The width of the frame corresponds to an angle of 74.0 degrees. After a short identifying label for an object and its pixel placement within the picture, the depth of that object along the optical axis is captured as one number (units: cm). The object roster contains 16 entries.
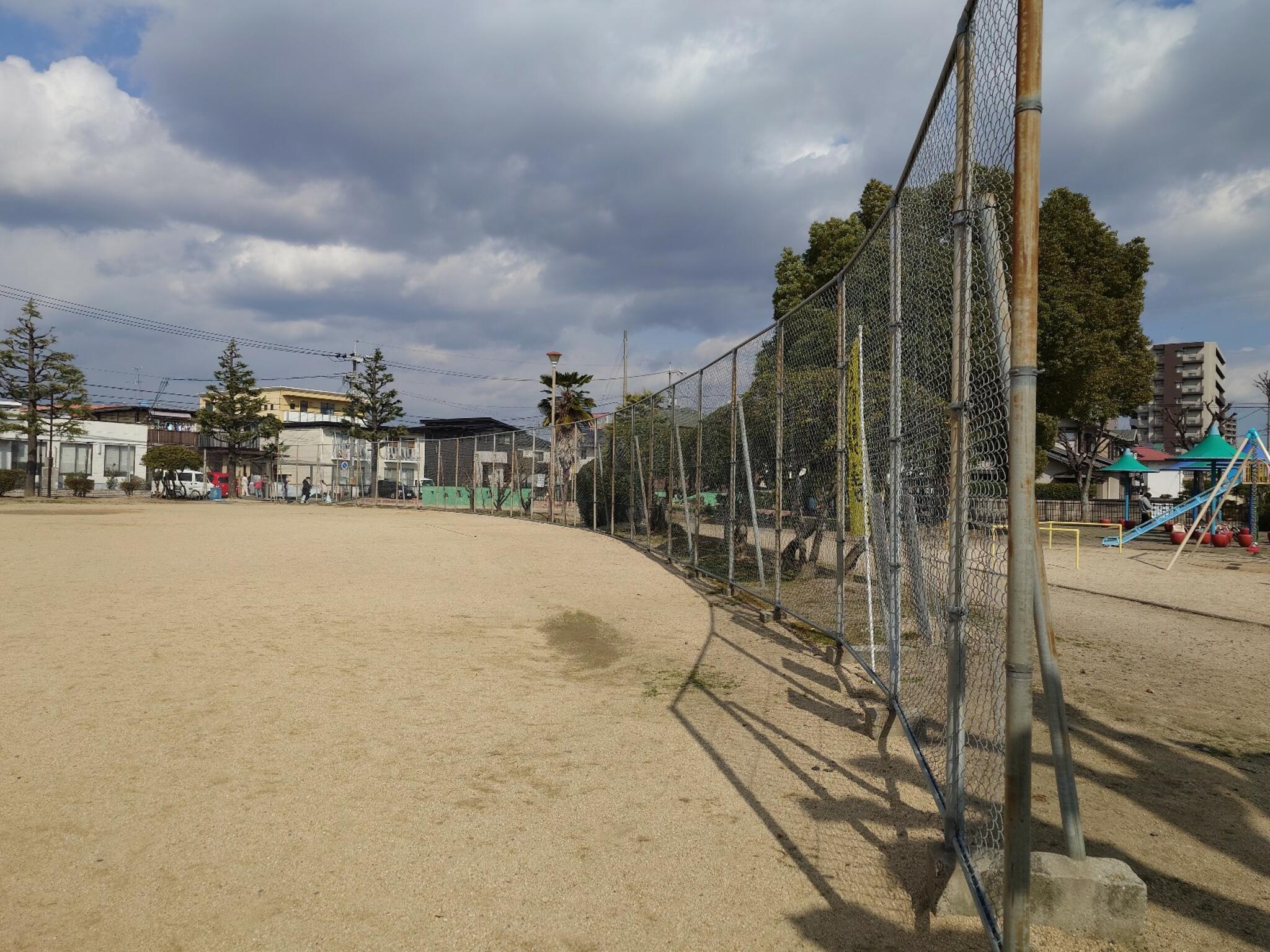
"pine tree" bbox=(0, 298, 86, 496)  3603
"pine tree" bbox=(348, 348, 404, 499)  4103
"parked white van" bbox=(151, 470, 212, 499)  4000
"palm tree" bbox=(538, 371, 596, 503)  4009
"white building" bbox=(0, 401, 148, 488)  4647
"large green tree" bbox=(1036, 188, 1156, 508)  2605
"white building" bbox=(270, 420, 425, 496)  3991
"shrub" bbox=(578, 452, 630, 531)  1770
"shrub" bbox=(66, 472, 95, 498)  3656
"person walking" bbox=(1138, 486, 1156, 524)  2269
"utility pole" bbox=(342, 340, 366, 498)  4015
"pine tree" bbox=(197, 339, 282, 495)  4334
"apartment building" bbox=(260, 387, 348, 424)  7025
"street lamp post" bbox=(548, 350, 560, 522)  2180
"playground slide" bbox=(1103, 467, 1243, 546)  1603
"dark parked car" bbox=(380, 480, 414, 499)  4188
